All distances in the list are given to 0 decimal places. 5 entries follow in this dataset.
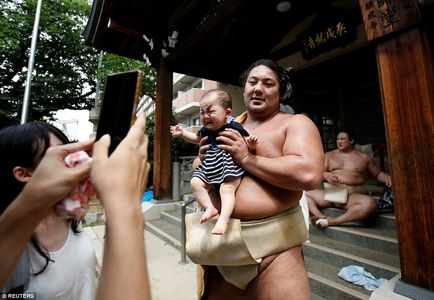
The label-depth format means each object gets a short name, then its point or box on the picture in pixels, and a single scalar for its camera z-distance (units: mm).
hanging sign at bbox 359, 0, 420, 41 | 2140
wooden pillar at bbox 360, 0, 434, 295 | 2057
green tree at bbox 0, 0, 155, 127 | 12000
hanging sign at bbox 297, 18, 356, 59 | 5414
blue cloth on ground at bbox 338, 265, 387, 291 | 2697
